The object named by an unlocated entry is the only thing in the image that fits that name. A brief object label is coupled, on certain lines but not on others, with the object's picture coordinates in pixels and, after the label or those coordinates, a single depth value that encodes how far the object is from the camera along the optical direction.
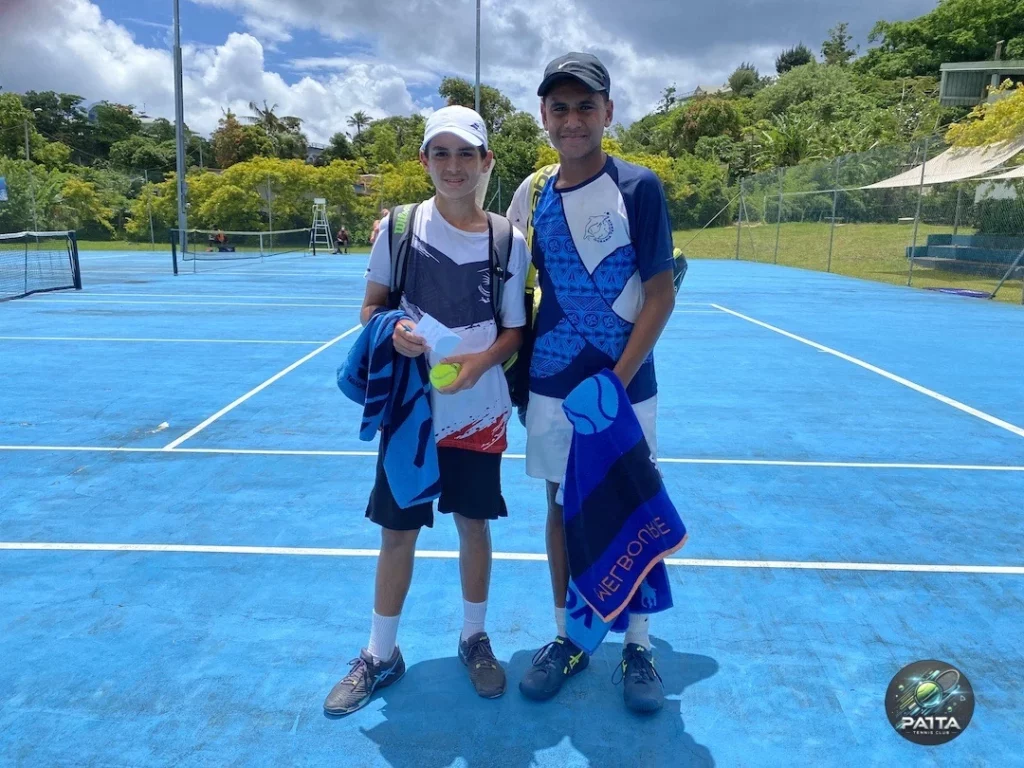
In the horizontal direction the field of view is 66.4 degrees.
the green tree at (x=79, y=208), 40.83
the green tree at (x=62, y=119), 66.38
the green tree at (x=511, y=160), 38.88
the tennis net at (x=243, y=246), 31.51
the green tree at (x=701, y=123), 52.12
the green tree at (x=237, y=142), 58.84
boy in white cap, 2.49
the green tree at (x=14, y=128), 51.31
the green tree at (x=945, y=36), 51.72
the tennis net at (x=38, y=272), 16.50
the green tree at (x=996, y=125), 20.17
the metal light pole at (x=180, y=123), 29.50
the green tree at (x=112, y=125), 67.00
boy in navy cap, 2.46
